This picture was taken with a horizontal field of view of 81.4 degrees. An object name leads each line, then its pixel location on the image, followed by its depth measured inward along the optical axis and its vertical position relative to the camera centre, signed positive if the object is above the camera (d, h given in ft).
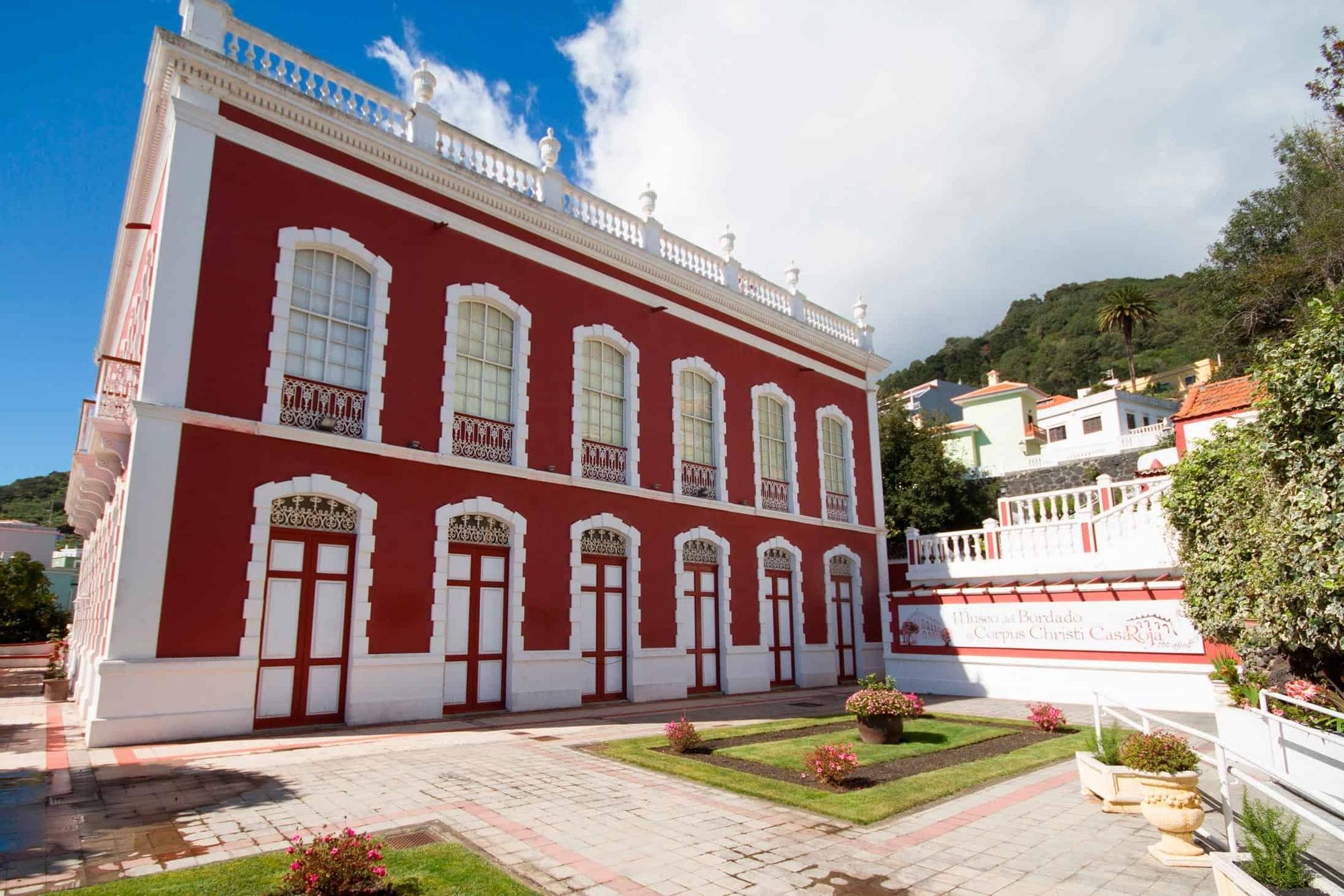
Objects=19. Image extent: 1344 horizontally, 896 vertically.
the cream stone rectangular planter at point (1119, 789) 22.25 -5.26
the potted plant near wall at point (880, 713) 33.71 -4.61
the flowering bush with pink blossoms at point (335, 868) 13.70 -4.52
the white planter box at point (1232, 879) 13.03 -4.72
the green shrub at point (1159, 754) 20.08 -3.92
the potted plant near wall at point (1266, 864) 13.07 -4.50
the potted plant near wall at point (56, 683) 46.06 -4.19
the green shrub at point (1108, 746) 23.20 -4.32
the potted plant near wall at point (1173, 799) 17.83 -4.54
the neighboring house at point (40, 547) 130.82 +10.81
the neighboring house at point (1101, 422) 134.31 +34.72
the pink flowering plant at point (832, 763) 25.21 -5.07
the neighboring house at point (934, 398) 193.57 +51.25
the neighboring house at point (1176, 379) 199.41 +59.72
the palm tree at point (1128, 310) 177.78 +65.82
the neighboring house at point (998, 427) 164.55 +37.41
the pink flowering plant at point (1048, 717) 37.50 -5.42
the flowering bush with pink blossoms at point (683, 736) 31.01 -5.08
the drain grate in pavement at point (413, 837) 18.30 -5.40
